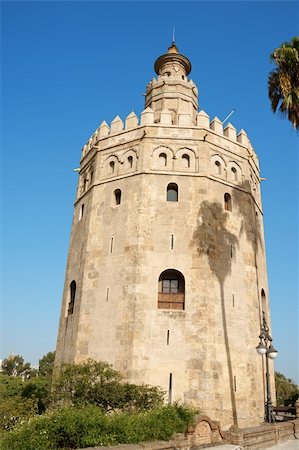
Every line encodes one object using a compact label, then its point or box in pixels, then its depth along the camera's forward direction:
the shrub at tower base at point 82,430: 7.98
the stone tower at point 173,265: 15.84
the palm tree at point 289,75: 13.63
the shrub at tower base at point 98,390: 12.54
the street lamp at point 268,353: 12.26
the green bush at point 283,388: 46.25
